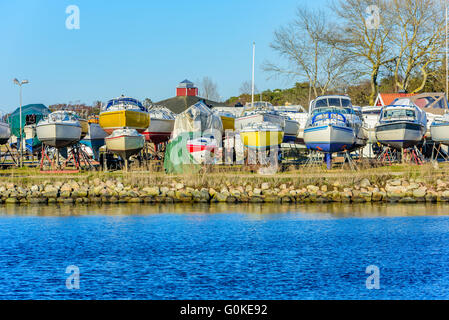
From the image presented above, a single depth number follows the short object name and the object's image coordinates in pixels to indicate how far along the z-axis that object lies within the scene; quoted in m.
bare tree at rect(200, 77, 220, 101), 110.64
